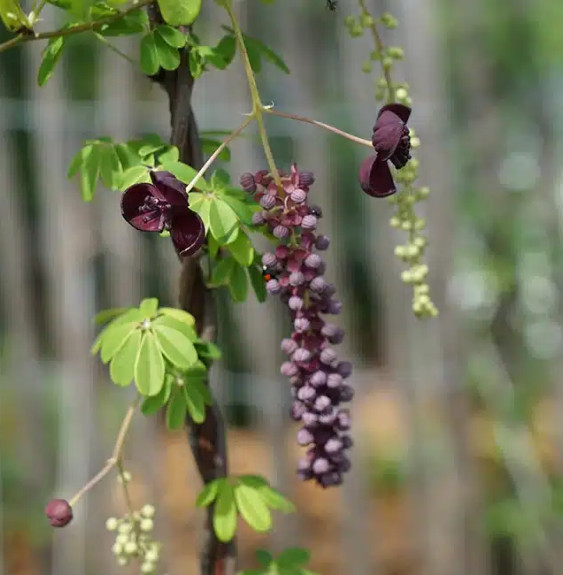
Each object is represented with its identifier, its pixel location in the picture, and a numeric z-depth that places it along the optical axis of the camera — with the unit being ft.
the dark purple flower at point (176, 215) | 1.95
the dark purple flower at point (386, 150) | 1.99
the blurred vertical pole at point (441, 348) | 4.70
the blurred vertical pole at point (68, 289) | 4.99
